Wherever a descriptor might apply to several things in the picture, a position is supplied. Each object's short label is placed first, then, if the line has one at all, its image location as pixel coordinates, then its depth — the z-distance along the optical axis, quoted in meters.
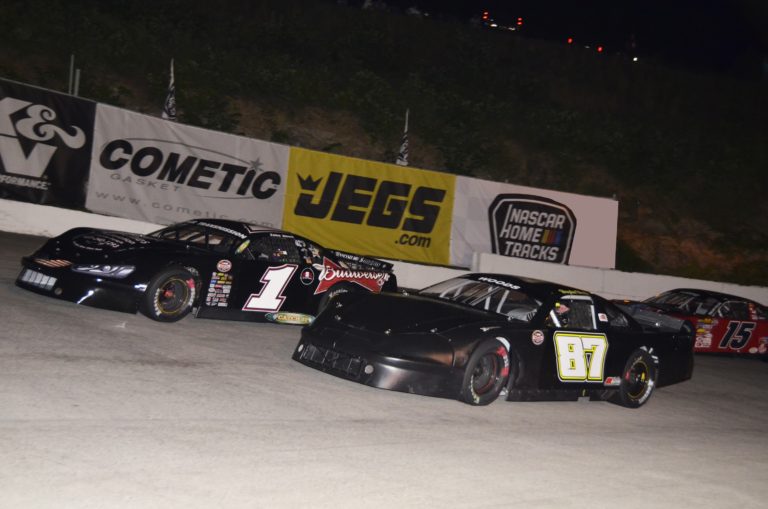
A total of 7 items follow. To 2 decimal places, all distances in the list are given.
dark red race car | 14.72
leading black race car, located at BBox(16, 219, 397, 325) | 9.09
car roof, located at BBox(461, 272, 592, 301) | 8.79
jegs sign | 19.02
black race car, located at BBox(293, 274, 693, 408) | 7.50
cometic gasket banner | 17.34
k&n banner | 16.45
